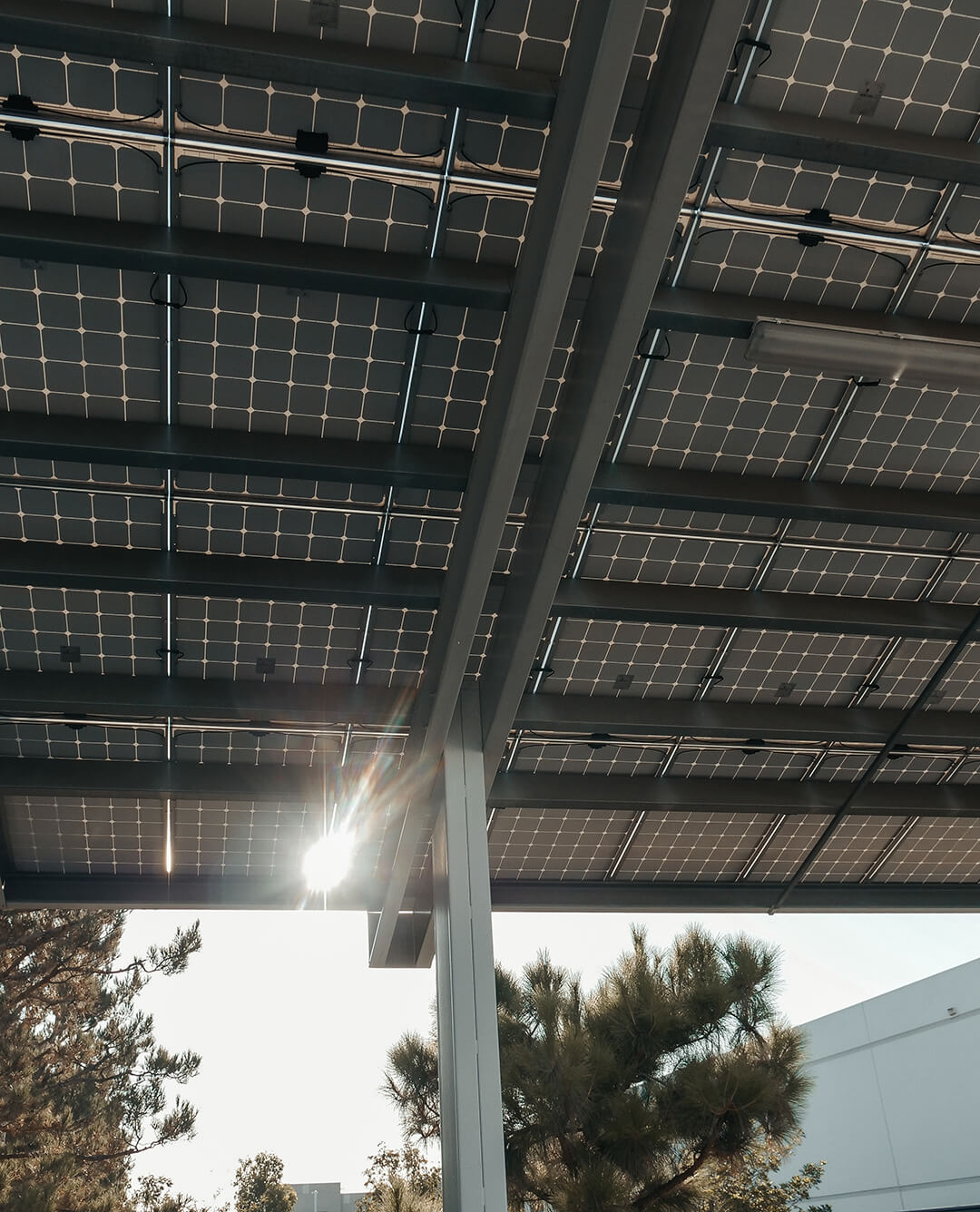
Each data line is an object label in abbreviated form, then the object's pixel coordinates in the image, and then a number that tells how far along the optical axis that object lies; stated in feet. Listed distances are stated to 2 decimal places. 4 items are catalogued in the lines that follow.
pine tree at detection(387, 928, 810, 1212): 50.29
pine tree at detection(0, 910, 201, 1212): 81.71
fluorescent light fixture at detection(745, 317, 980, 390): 30.19
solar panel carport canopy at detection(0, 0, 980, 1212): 27.89
